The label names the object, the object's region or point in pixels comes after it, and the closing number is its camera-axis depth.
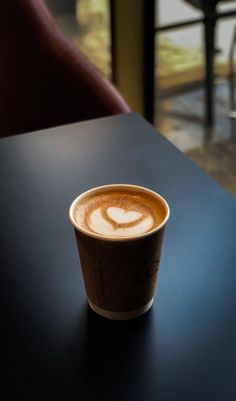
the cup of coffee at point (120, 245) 0.53
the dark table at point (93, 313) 0.53
